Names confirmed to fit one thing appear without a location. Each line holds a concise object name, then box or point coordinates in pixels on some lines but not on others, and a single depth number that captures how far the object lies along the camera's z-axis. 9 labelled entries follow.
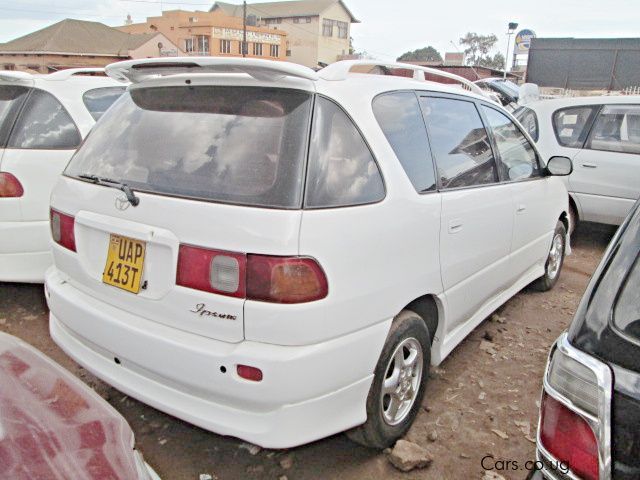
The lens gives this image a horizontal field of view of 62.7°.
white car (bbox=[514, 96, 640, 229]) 5.57
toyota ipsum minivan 1.94
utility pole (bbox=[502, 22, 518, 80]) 29.22
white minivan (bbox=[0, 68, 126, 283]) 3.60
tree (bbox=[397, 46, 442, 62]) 89.29
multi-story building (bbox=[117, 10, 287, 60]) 50.91
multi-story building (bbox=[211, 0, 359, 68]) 65.12
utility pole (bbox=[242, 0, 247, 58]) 44.75
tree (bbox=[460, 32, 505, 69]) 92.56
